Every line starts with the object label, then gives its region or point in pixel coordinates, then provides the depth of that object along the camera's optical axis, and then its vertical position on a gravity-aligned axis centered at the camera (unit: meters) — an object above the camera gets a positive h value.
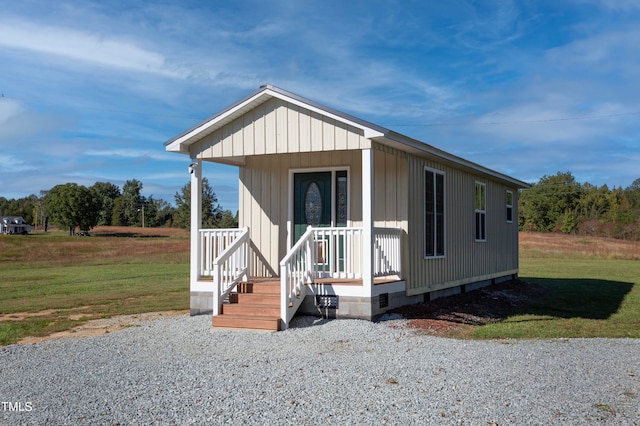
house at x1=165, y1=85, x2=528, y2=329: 9.25 +0.31
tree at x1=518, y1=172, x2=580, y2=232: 62.47 +2.90
